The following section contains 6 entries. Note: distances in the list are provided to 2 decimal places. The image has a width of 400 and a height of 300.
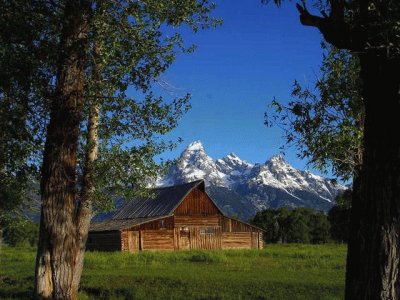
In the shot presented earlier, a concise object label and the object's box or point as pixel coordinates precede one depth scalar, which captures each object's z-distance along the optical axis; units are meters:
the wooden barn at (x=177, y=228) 73.50
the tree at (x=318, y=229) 148.50
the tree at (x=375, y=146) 8.34
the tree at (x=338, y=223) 105.35
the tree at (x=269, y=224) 142.00
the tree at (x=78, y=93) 13.37
